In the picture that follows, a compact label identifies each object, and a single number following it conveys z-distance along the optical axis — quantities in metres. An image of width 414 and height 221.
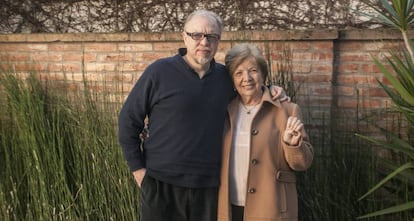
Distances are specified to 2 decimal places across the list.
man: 2.52
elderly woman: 2.46
